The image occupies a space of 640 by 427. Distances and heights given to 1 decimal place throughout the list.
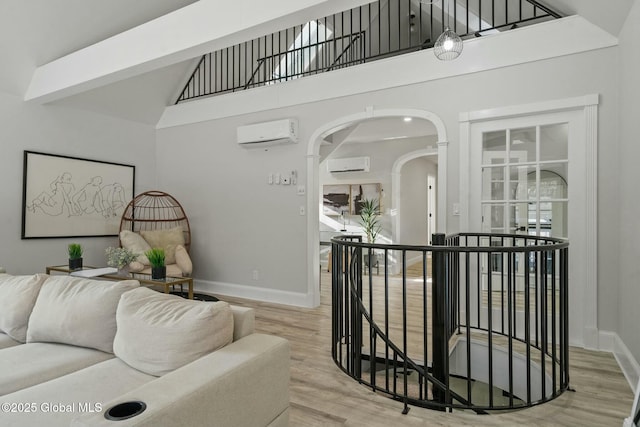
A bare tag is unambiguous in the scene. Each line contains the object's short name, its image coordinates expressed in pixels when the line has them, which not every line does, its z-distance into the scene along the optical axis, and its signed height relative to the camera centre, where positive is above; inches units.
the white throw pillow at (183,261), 183.9 -24.9
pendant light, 100.8 +46.1
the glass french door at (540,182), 118.3 +9.9
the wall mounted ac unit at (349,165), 297.7 +38.3
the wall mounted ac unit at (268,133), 171.2 +37.0
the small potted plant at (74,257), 163.9 -20.4
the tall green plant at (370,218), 282.5 -5.5
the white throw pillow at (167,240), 191.3 -15.1
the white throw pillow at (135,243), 180.2 -16.3
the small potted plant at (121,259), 159.2 -20.6
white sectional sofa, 50.8 -25.1
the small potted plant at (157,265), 145.4 -21.2
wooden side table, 139.8 -27.2
